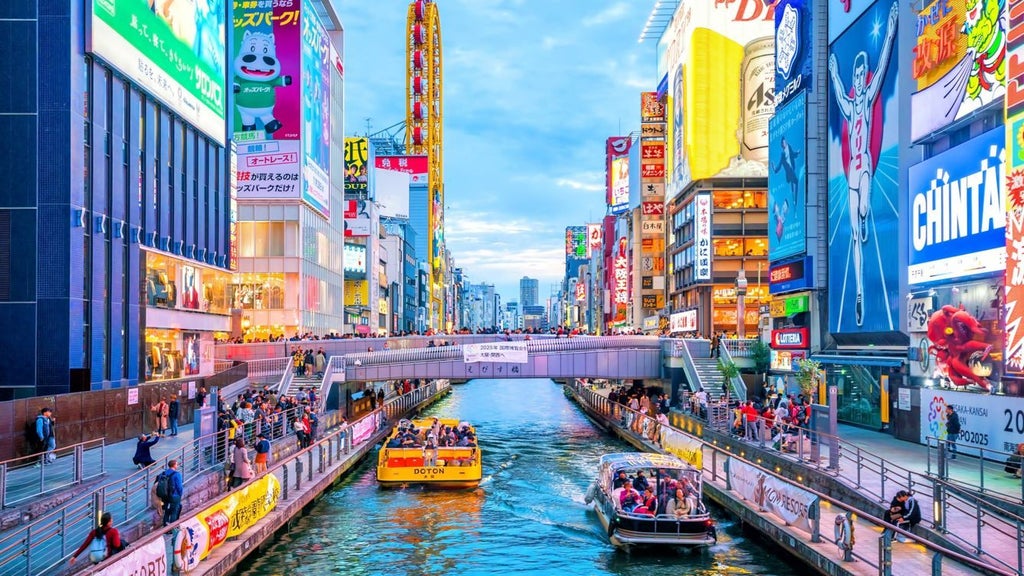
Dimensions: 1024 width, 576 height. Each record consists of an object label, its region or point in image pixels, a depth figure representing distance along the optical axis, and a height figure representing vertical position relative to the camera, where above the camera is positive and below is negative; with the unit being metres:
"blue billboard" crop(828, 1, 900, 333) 40.28 +6.31
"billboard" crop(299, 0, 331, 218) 80.19 +18.21
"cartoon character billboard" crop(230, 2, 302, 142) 77.88 +20.25
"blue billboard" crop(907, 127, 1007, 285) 29.50 +3.37
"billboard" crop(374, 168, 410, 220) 159.12 +20.63
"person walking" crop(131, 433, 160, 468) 24.53 -3.72
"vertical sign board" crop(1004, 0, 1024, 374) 26.31 +3.41
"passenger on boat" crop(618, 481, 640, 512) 24.62 -5.07
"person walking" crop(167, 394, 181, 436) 34.47 -3.85
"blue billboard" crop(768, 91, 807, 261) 51.31 +7.64
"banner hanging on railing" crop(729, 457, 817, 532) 22.09 -4.89
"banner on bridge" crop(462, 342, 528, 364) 51.94 -2.38
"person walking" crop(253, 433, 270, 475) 27.28 -4.23
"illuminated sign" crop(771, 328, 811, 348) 48.84 -1.49
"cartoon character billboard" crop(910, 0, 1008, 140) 30.17 +8.76
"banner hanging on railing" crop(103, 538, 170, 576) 14.79 -4.22
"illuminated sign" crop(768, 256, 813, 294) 50.06 +1.92
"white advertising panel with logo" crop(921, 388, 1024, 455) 27.00 -3.44
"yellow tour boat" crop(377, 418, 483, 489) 33.62 -5.55
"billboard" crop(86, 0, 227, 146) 37.84 +12.24
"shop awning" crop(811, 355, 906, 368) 37.28 -2.19
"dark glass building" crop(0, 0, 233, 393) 33.78 +4.73
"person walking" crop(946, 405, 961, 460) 29.39 -3.72
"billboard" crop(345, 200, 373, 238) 114.69 +11.63
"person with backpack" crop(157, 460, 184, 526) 19.83 -3.89
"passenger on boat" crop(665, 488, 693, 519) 23.94 -5.10
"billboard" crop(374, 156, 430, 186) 170.62 +27.39
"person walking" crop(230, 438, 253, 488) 25.34 -4.25
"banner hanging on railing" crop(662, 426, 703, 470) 32.38 -5.11
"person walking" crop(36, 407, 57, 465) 25.33 -3.35
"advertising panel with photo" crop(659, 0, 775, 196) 84.50 +20.52
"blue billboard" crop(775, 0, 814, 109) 51.53 +15.16
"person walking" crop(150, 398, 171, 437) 33.59 -3.76
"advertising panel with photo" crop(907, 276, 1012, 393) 29.98 -0.86
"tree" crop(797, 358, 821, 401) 44.19 -3.16
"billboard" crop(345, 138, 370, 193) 114.62 +18.39
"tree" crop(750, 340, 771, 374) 52.94 -2.62
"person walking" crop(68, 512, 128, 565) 15.91 -4.01
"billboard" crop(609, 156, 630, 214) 125.75 +17.44
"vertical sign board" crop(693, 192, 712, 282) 83.94 +6.73
